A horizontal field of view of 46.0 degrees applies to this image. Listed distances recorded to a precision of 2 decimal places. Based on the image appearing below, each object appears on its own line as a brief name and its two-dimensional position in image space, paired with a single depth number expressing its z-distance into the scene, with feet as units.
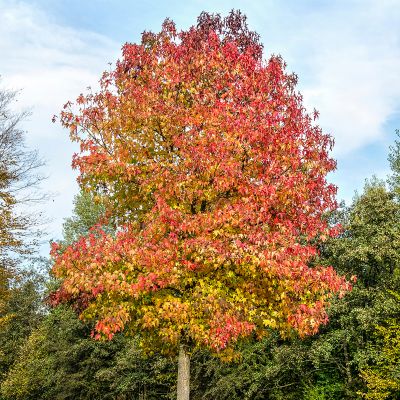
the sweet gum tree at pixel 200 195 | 37.40
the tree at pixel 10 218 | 73.51
